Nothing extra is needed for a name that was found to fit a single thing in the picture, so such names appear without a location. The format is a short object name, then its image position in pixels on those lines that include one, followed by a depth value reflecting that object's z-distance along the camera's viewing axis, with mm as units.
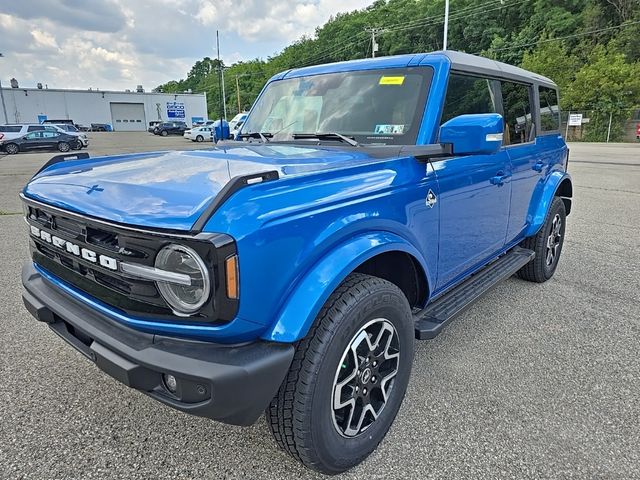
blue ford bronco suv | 1569
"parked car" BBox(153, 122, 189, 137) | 44719
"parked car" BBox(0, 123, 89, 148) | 24438
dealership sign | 65875
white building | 58656
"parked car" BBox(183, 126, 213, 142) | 35594
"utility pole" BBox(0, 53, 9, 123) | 53956
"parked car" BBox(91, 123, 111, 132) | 61000
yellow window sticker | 2773
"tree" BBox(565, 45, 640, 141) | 33188
